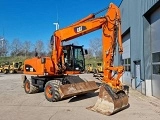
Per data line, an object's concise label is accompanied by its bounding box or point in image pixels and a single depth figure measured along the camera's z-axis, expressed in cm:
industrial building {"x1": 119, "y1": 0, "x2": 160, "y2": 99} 639
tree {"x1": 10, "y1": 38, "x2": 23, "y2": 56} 3719
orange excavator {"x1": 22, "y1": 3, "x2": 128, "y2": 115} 471
